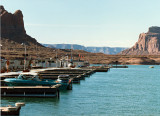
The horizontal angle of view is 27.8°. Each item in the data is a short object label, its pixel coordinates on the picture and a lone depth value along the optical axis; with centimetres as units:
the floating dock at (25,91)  4597
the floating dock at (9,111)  3019
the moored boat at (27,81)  5062
